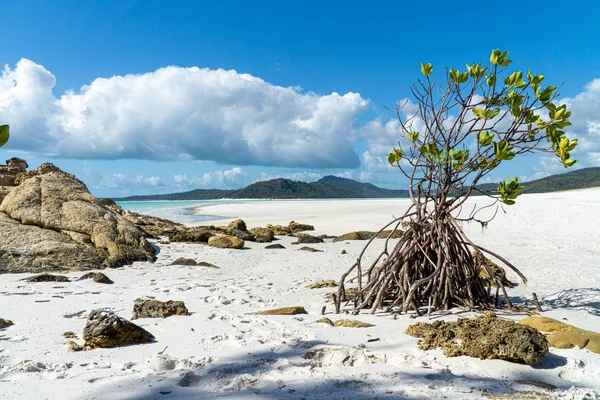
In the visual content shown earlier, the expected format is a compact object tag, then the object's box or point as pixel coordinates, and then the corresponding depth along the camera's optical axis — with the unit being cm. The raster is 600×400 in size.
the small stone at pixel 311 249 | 1115
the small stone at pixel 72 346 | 352
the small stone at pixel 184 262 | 916
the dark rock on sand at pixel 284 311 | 491
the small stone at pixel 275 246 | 1238
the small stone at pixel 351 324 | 432
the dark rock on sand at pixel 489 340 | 324
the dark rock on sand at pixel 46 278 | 662
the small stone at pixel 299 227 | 1885
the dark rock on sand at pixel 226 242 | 1223
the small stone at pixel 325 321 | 446
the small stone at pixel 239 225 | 1665
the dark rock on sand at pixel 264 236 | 1411
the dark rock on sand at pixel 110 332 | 361
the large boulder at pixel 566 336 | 360
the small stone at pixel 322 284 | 694
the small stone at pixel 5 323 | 416
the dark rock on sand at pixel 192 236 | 1316
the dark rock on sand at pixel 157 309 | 467
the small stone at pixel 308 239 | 1366
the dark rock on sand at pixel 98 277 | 680
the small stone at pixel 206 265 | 914
